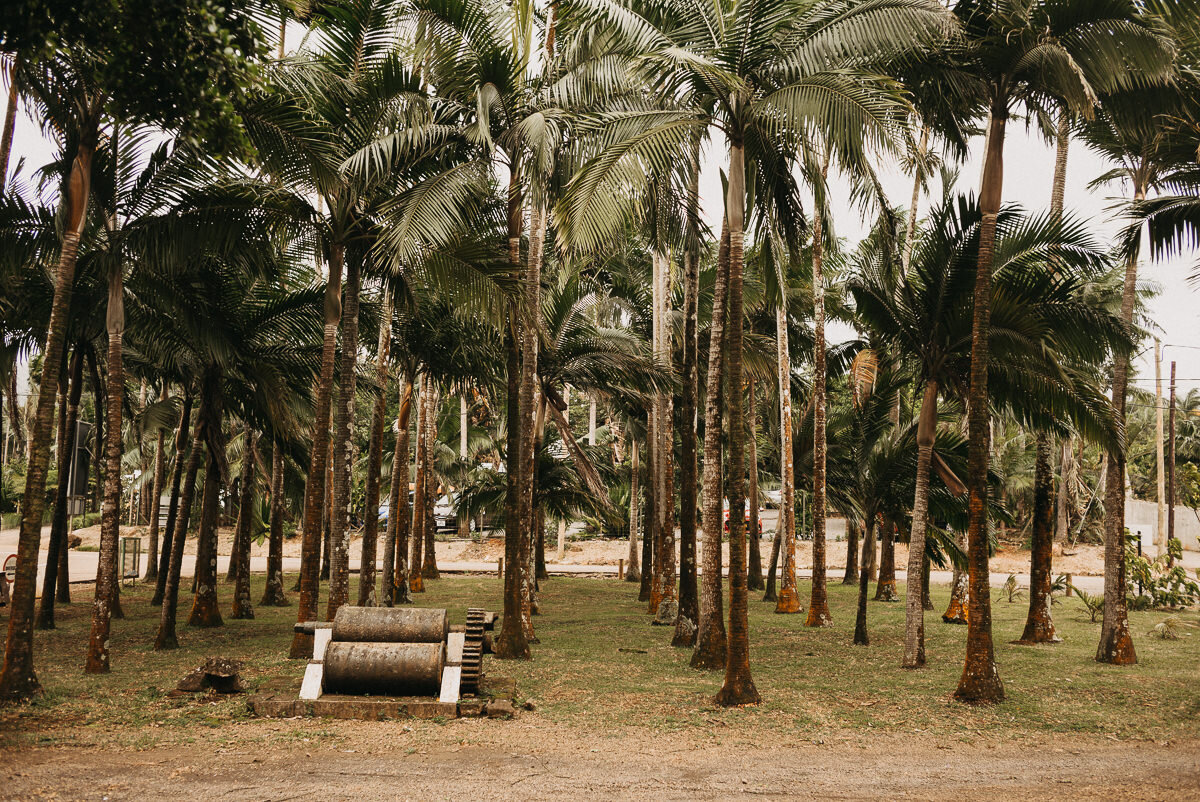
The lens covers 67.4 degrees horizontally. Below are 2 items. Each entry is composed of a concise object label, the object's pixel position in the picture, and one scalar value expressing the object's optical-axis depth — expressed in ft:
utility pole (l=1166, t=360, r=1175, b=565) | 125.70
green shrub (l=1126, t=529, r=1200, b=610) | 76.74
